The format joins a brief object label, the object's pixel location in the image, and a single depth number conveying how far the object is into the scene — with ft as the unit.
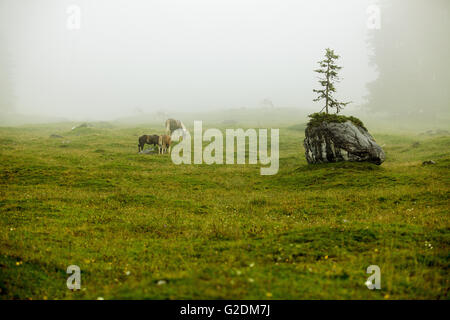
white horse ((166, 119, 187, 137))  149.89
